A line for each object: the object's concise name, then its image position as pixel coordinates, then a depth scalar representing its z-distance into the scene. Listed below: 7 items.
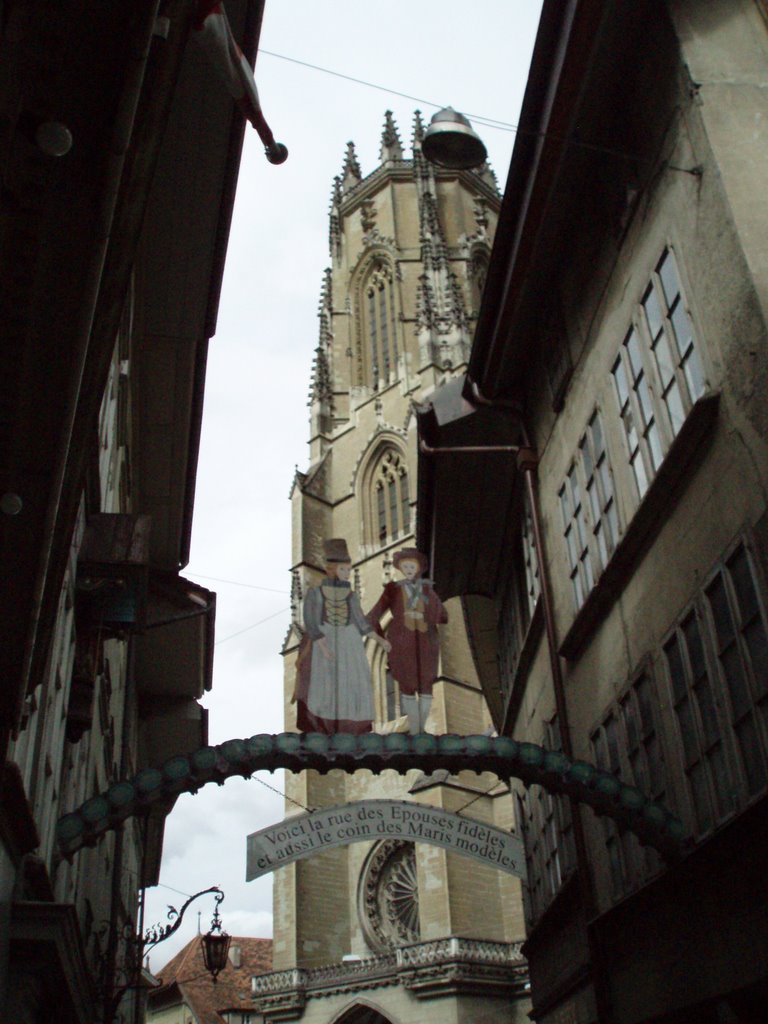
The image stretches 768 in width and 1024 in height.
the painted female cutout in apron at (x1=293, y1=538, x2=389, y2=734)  8.50
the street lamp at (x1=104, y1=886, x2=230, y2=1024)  8.88
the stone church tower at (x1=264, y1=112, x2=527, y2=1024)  31.80
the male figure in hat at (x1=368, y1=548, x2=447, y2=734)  9.17
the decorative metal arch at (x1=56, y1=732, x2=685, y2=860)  7.37
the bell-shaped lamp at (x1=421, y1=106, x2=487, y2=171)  9.52
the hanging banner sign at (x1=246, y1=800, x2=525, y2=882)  8.04
